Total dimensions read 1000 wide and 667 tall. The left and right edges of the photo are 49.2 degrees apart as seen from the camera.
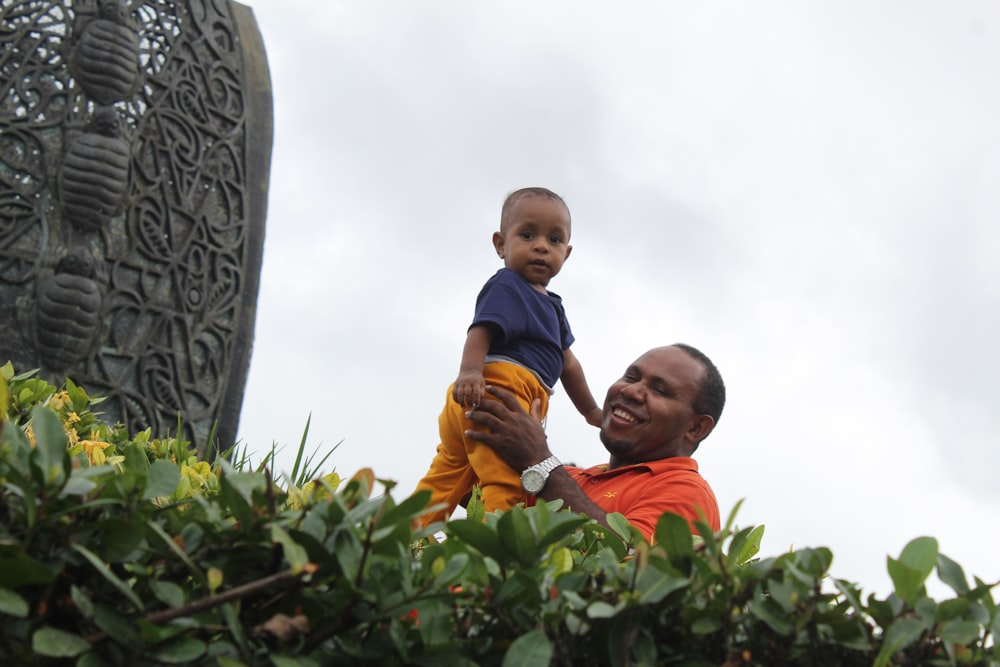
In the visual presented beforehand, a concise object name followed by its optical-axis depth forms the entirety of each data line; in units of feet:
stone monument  15.84
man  9.48
